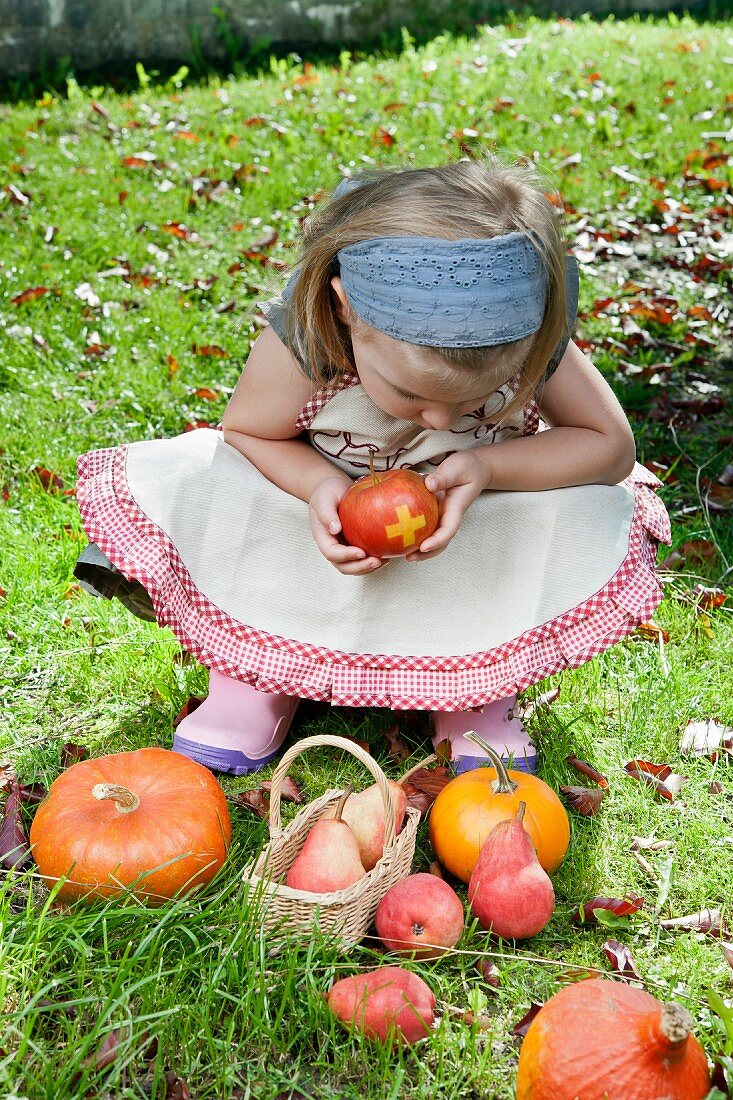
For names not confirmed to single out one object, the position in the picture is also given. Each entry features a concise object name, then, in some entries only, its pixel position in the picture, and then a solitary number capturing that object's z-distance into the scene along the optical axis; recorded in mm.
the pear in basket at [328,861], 1971
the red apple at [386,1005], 1743
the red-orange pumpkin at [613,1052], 1532
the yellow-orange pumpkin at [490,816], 2107
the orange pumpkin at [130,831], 2008
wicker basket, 1923
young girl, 2475
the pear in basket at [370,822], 2094
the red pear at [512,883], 1972
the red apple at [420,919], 1944
